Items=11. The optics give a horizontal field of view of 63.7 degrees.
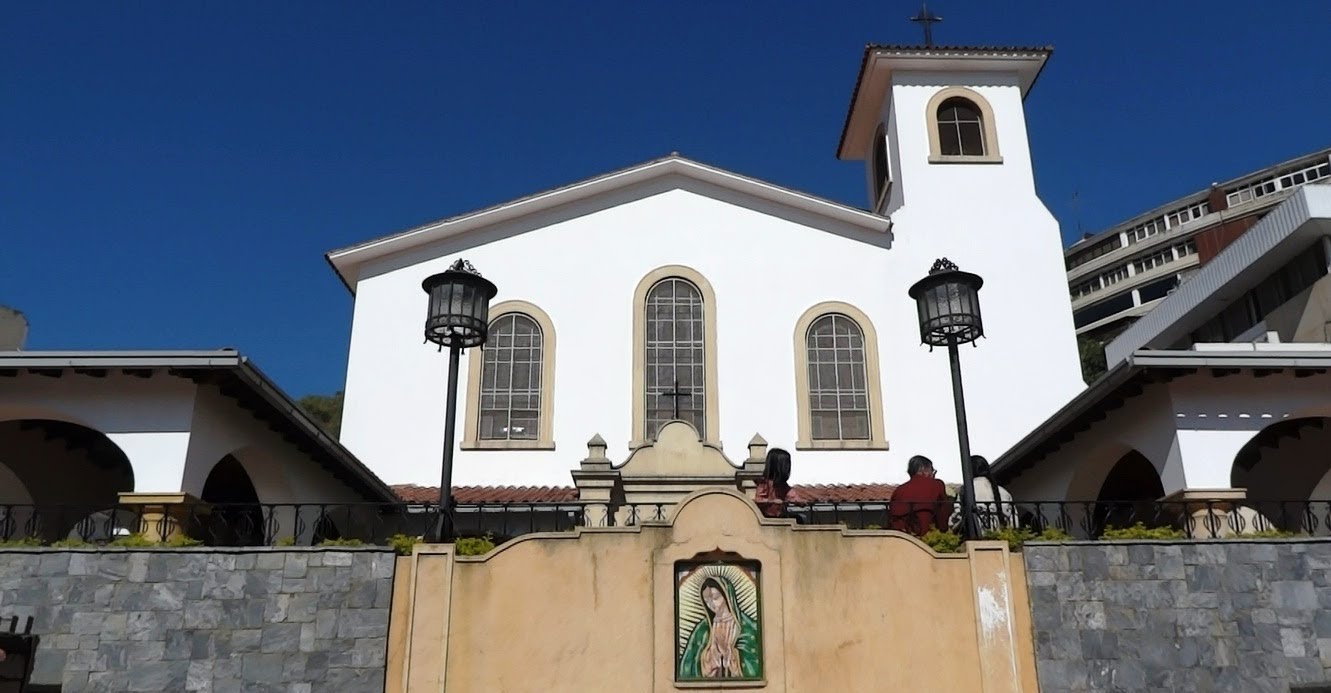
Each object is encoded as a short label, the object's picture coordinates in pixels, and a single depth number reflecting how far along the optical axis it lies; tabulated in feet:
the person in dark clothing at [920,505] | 36.45
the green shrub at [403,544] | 33.17
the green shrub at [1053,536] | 34.72
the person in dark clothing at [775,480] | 36.55
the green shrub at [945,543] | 34.68
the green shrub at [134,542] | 33.40
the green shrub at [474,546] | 33.65
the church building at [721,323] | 58.34
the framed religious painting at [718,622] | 32.07
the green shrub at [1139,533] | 34.71
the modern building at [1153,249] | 187.21
